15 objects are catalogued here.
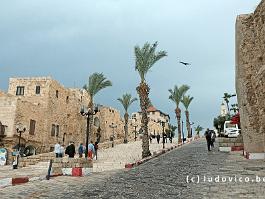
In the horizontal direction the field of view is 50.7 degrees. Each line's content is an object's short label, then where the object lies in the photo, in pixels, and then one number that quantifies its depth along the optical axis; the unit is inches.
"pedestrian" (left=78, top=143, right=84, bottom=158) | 852.6
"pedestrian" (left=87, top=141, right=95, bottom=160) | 816.3
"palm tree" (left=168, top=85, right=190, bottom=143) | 1764.3
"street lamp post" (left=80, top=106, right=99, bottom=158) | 799.8
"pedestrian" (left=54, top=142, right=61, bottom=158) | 741.9
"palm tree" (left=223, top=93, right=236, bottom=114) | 2487.7
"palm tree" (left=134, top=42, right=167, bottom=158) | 966.4
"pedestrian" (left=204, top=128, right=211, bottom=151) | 868.6
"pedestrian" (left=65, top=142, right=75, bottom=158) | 695.1
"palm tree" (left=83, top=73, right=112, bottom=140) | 1502.2
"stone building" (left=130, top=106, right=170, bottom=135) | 3744.6
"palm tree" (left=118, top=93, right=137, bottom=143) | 2052.2
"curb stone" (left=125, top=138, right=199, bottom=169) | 636.1
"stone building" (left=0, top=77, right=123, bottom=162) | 1270.9
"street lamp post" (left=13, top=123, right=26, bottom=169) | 746.7
